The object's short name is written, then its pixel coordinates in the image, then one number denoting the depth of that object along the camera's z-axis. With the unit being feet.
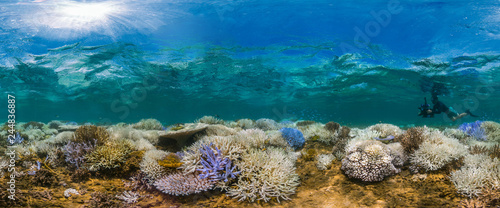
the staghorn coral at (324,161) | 16.39
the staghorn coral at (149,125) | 33.06
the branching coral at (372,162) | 13.91
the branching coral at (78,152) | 16.12
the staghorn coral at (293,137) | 20.99
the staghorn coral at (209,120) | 31.22
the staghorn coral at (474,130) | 23.78
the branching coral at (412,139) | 15.96
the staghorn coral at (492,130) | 23.89
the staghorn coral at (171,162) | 15.07
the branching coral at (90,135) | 17.24
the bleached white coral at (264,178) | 13.26
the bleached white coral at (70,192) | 13.80
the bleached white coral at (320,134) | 22.33
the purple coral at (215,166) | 13.82
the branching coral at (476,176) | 11.73
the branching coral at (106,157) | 15.72
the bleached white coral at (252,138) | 16.12
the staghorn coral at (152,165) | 15.11
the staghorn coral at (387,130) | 21.65
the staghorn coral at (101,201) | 13.01
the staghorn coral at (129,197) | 13.80
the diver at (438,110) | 42.10
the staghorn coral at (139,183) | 14.92
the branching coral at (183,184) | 13.60
